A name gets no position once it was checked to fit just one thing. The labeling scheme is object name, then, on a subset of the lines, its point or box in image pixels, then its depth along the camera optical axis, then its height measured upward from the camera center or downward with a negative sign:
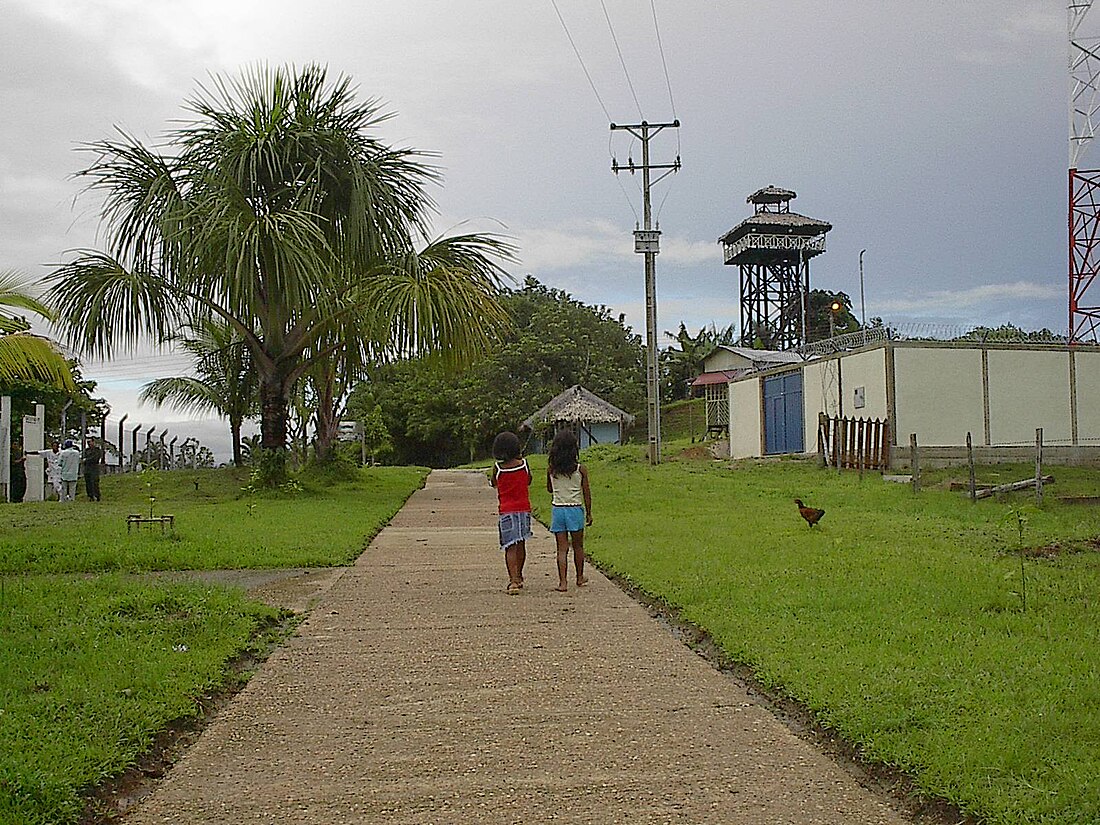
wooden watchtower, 60.03 +10.05
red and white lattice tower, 28.52 +5.10
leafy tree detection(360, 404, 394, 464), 50.59 +0.81
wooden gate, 23.33 +0.01
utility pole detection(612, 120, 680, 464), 28.66 +4.52
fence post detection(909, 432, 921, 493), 17.91 -0.36
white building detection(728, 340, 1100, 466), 25.05 +1.06
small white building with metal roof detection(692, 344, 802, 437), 43.72 +3.26
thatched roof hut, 45.53 +1.35
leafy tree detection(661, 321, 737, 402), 56.59 +4.09
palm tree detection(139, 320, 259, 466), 24.93 +1.86
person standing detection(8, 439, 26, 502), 21.47 -0.39
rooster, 12.98 -0.79
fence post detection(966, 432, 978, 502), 16.08 -0.31
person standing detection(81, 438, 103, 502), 21.45 -0.23
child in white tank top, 9.90 -0.43
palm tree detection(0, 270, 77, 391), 13.34 +1.40
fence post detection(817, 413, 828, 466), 24.83 +0.27
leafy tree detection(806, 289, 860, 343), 57.06 +6.96
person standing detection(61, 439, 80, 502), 21.14 -0.20
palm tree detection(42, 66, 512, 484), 19.45 +3.57
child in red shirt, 9.91 -0.46
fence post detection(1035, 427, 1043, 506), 15.28 -0.45
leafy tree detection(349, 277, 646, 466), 49.75 +2.88
